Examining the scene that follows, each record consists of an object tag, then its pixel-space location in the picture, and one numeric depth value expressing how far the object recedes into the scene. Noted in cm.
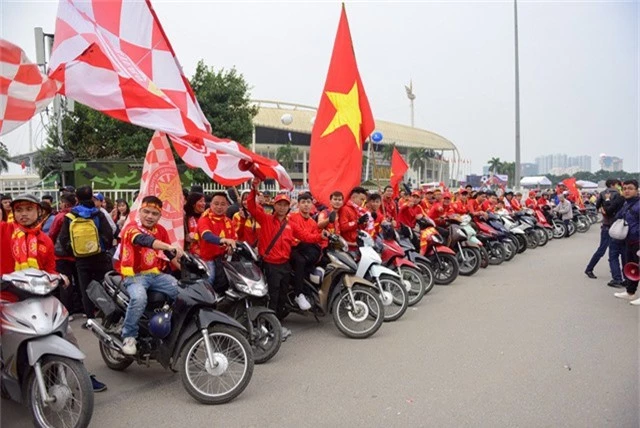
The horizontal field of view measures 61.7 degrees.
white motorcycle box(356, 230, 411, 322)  657
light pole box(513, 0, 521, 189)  2406
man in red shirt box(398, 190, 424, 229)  916
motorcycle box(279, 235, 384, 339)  596
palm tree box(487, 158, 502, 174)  9812
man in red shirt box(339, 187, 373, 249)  706
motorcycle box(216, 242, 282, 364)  505
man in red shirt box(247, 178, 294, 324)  582
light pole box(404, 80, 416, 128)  8231
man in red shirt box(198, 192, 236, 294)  540
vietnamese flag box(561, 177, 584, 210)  1961
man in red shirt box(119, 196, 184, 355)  421
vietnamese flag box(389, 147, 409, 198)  1177
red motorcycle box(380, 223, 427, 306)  746
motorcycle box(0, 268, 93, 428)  343
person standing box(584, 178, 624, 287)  846
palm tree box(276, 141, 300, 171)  6003
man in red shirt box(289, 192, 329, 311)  605
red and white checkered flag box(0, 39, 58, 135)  354
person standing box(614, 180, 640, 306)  764
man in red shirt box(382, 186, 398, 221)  968
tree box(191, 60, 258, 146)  2142
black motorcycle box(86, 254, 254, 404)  411
